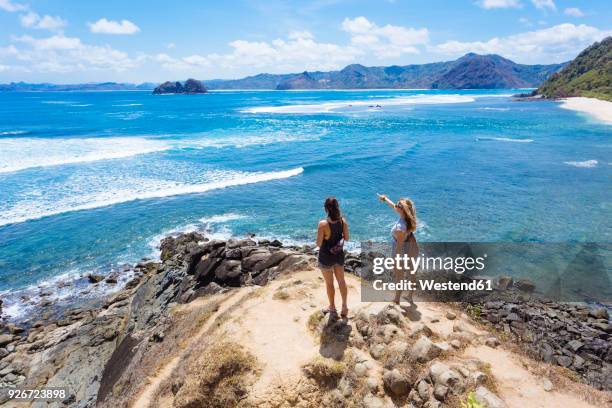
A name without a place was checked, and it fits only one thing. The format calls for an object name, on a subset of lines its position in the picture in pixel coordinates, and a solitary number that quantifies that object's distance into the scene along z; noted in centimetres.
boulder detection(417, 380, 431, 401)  693
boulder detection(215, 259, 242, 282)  1545
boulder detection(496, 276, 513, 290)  1550
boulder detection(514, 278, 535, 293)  1569
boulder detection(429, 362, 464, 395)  682
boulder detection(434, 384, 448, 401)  676
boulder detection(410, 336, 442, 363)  755
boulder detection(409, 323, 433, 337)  836
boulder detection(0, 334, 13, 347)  1578
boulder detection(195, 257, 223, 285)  1559
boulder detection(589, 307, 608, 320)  1356
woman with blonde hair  877
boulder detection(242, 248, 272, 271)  1543
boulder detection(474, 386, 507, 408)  644
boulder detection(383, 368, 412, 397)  714
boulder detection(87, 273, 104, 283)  1988
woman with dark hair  796
